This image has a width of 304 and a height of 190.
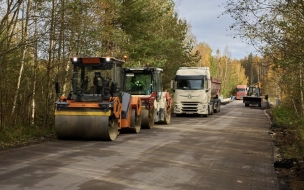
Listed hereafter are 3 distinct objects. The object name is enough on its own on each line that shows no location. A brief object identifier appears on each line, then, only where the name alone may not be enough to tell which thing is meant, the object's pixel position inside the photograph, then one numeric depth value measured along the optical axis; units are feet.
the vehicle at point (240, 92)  249.04
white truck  85.30
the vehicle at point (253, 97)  151.43
